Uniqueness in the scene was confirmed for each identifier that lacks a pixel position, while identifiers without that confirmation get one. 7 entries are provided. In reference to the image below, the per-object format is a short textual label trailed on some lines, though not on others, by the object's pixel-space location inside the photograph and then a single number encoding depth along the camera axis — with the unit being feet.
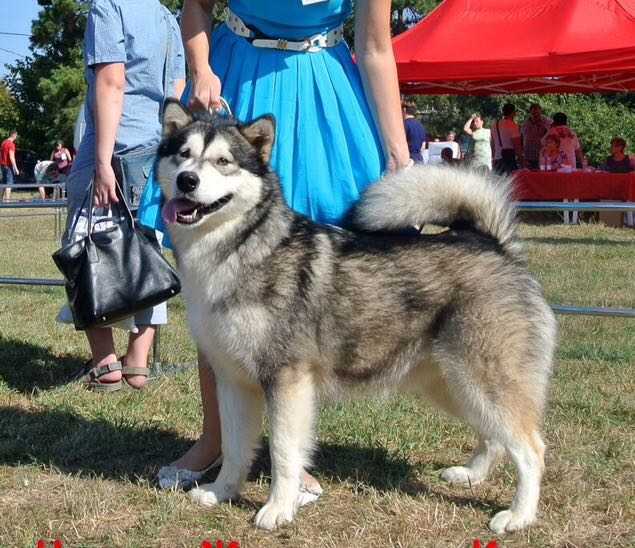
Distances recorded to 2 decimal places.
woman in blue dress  10.37
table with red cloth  42.88
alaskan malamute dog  9.61
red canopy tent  35.78
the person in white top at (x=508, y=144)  50.78
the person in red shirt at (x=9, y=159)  86.69
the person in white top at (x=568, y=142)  46.39
